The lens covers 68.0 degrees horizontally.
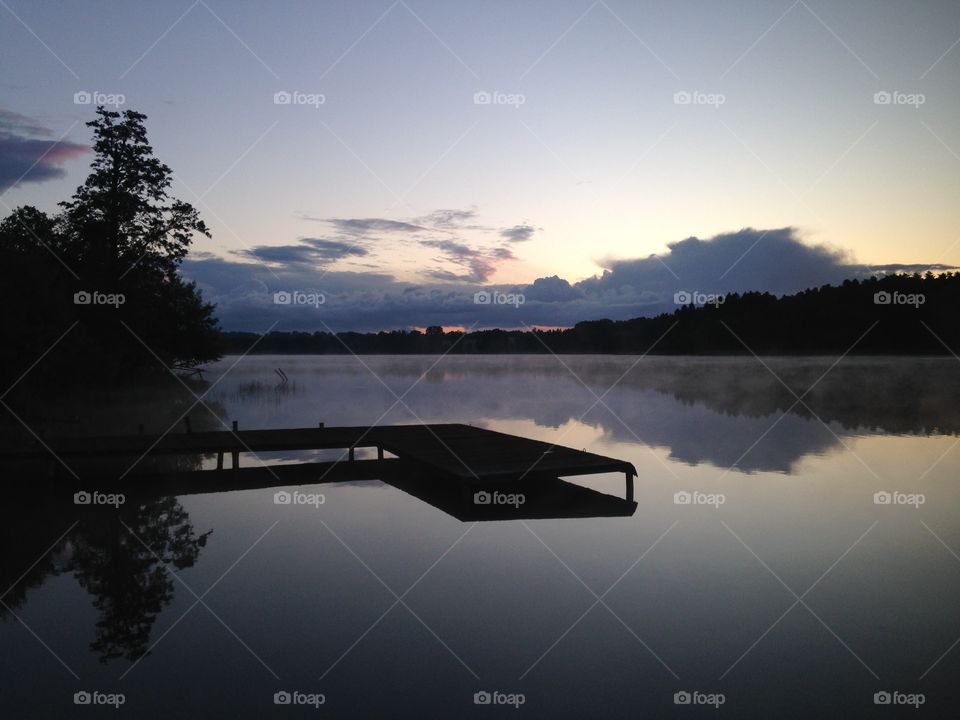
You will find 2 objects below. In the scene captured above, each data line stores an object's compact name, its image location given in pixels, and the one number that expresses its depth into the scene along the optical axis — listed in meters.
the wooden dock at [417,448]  13.47
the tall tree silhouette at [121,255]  32.47
